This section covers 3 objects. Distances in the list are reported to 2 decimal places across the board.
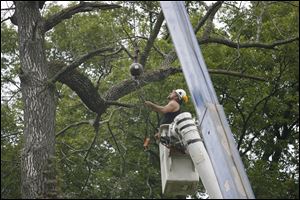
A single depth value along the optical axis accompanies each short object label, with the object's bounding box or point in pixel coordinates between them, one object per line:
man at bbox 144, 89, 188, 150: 13.94
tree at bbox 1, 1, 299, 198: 15.99
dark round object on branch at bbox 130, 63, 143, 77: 14.14
